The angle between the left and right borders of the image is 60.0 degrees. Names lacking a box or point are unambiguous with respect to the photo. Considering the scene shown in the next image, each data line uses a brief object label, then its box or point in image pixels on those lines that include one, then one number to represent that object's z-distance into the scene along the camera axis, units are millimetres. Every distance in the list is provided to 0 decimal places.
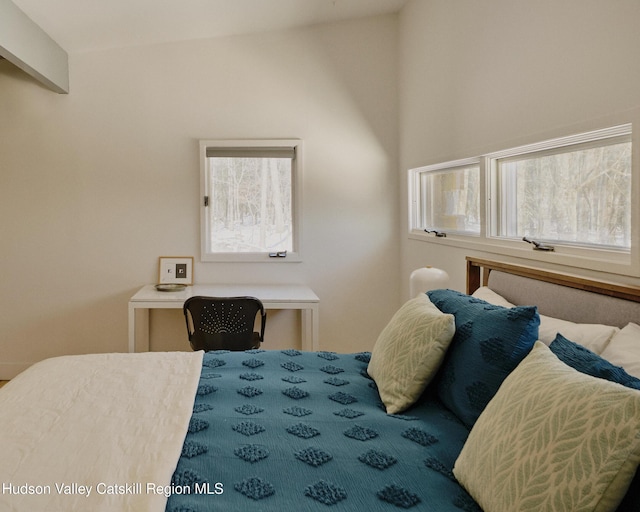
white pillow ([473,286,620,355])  1550
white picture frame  4113
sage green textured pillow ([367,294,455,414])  1798
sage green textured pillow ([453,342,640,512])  941
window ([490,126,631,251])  1984
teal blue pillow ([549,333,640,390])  1188
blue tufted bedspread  1247
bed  1059
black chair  3197
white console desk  3590
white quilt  1222
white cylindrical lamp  2975
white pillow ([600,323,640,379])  1364
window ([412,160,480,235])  3184
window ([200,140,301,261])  4137
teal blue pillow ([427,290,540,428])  1546
